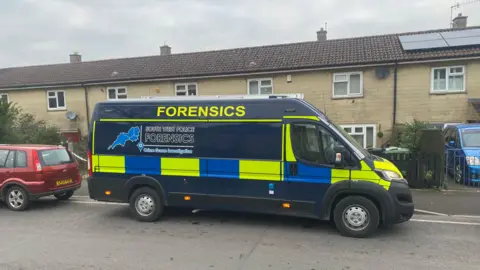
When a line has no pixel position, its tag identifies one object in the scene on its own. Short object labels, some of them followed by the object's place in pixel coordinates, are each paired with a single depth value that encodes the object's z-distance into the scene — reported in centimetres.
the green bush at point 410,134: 1166
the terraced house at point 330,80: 1419
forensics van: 566
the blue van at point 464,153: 930
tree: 1325
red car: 790
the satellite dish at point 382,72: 1466
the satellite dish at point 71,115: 1895
